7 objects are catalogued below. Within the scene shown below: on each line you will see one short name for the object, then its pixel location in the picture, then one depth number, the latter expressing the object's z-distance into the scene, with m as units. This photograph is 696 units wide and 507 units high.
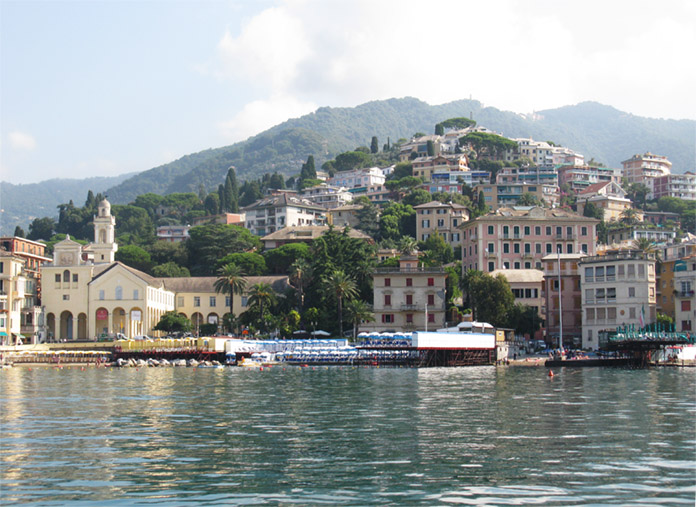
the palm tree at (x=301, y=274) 108.96
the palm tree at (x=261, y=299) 106.00
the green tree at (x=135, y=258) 139.12
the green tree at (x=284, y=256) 128.68
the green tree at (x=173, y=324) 108.62
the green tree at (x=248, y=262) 126.94
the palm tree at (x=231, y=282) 111.31
